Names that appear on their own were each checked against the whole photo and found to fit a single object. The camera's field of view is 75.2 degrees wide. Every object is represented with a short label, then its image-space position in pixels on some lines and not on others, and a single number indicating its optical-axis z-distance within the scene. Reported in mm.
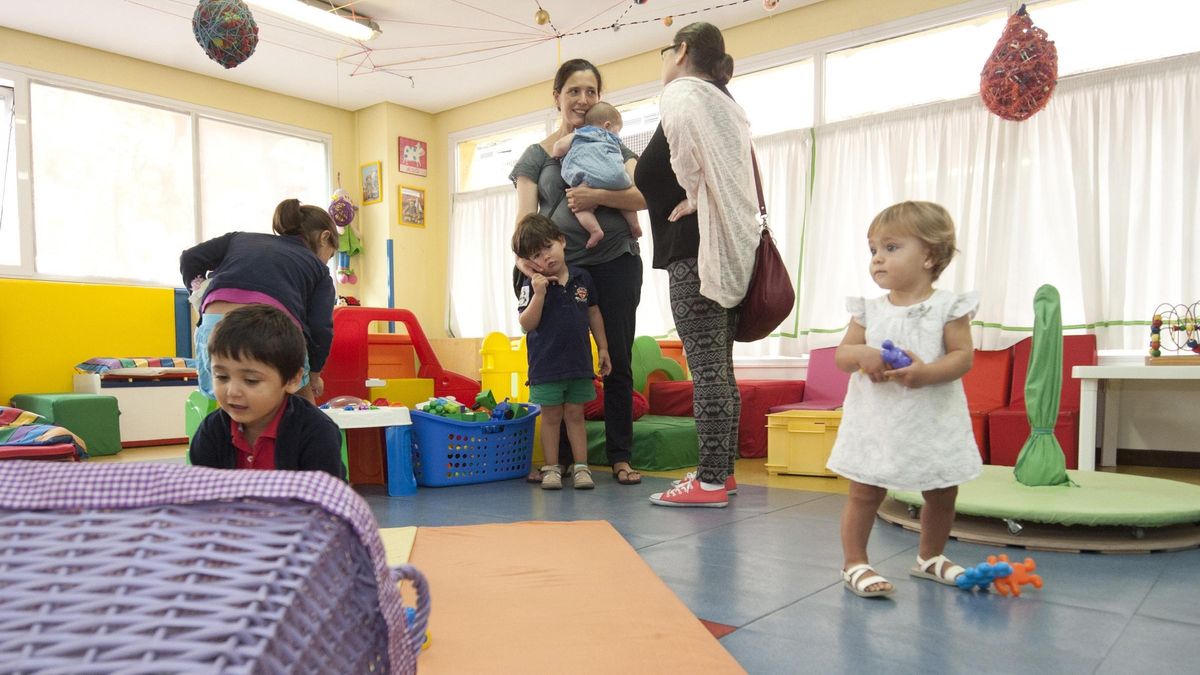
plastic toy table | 3033
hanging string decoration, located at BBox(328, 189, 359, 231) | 6133
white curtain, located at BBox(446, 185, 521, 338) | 7039
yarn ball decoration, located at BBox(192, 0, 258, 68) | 3529
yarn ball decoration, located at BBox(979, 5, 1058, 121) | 3367
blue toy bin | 3252
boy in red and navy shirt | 1466
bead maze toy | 3436
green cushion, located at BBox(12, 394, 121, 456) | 4629
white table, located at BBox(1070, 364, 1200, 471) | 2934
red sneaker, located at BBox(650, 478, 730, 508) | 2633
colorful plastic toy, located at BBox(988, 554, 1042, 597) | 1659
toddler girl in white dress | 1637
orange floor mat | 1266
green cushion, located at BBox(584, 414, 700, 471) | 3668
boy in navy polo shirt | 2984
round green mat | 2037
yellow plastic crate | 3648
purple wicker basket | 501
